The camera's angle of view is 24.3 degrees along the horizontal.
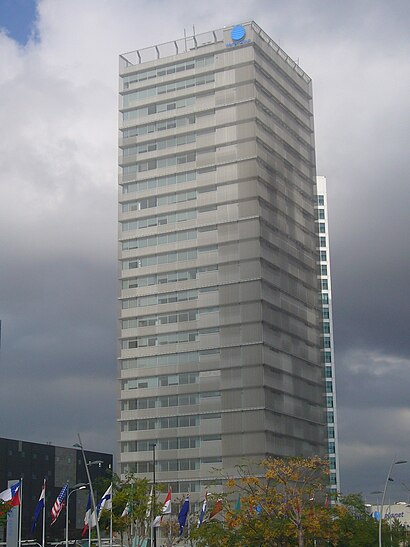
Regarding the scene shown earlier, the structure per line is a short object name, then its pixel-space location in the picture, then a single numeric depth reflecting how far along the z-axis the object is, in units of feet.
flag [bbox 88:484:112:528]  320.09
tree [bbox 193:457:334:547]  285.64
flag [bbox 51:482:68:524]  314.35
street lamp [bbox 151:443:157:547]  344.37
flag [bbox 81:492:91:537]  323.61
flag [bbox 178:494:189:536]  336.94
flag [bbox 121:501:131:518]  353.08
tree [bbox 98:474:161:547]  358.02
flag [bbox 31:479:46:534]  328.08
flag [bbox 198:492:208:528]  349.04
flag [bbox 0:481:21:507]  296.10
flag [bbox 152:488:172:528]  336.27
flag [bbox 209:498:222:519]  331.77
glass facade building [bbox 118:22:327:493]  471.62
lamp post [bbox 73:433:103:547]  269.27
